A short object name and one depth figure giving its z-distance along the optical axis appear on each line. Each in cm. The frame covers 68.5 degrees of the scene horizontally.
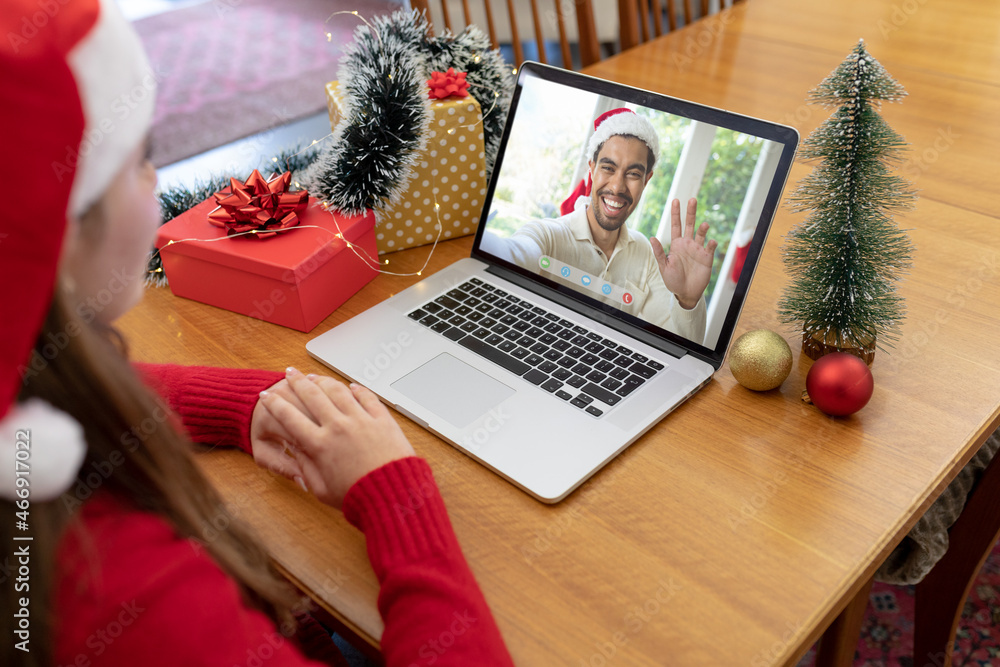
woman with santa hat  40
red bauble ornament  69
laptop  72
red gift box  83
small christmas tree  72
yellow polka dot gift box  95
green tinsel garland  89
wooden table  56
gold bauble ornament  73
